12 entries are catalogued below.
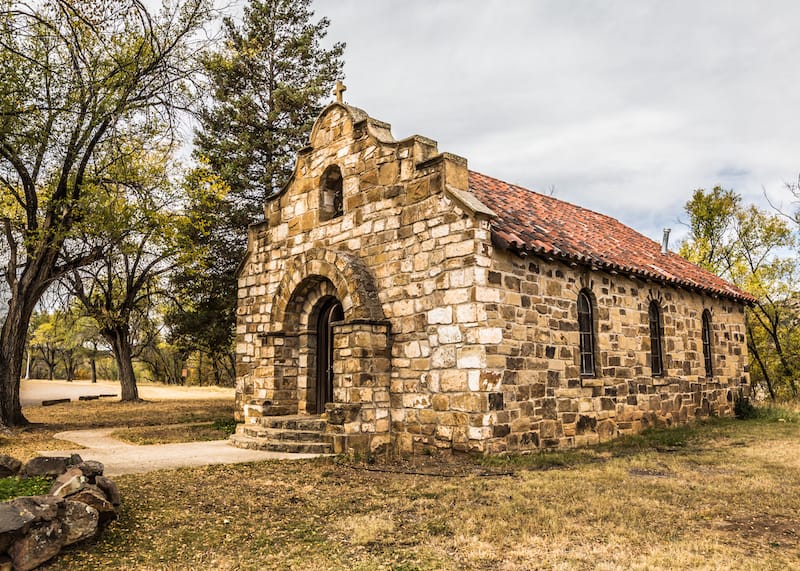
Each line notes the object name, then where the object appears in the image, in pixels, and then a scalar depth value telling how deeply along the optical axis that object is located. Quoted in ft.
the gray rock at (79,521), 17.19
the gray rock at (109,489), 20.06
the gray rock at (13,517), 15.27
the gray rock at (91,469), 20.44
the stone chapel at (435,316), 32.22
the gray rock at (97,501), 18.47
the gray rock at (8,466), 22.85
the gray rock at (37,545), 15.40
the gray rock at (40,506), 16.24
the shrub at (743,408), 54.54
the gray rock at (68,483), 18.81
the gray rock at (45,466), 22.67
